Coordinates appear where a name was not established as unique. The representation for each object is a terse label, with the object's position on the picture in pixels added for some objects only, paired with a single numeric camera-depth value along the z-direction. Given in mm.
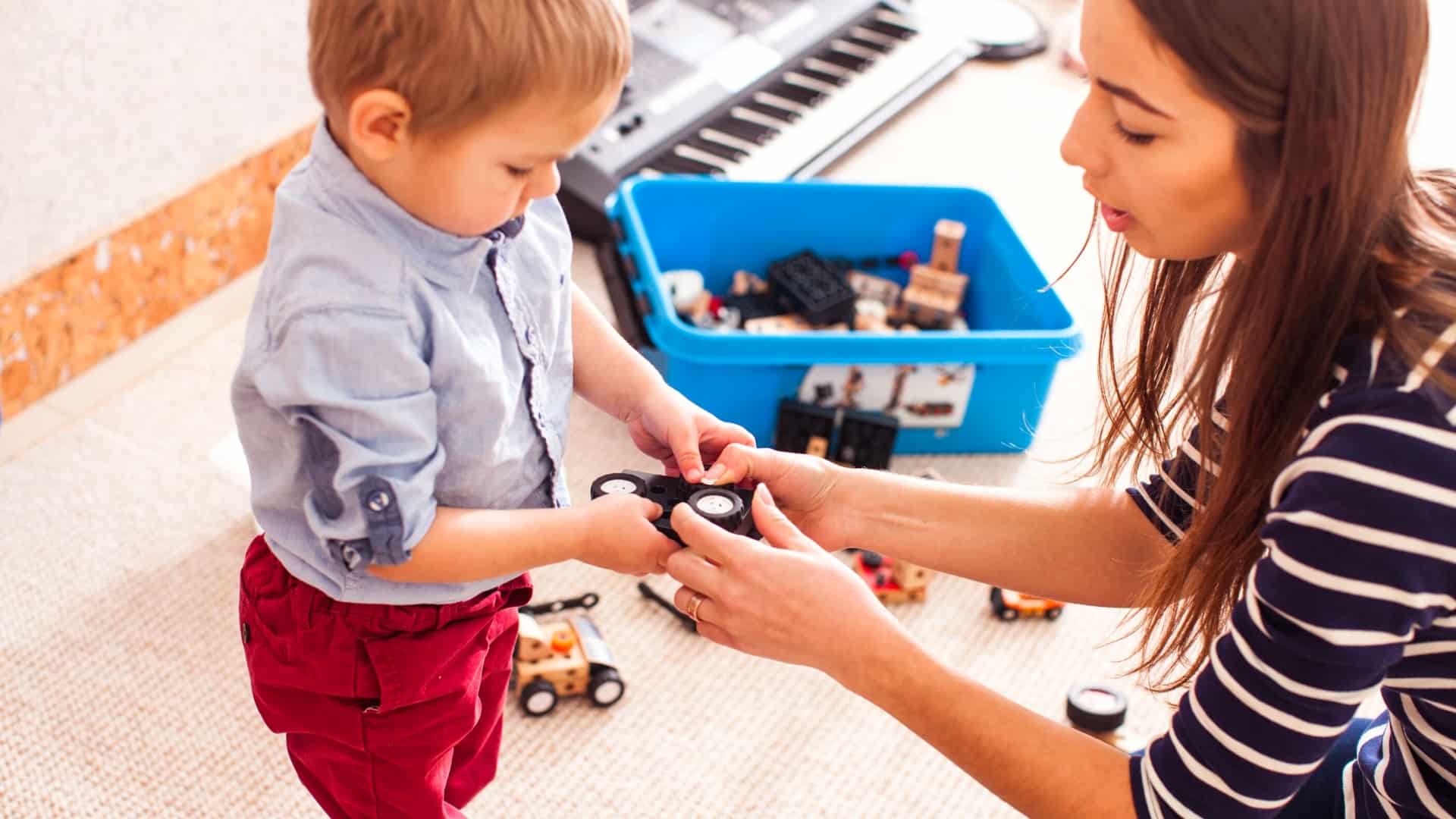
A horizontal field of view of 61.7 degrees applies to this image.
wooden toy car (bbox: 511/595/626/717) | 1231
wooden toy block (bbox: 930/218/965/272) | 1734
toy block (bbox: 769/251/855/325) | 1694
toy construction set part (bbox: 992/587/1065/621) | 1398
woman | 670
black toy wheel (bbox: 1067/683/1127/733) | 1272
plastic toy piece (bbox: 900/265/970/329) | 1733
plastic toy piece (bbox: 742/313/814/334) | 1647
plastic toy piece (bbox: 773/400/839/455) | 1524
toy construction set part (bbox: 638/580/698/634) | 1361
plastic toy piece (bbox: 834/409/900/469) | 1527
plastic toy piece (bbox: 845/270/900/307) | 1778
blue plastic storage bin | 1472
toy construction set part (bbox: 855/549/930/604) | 1404
